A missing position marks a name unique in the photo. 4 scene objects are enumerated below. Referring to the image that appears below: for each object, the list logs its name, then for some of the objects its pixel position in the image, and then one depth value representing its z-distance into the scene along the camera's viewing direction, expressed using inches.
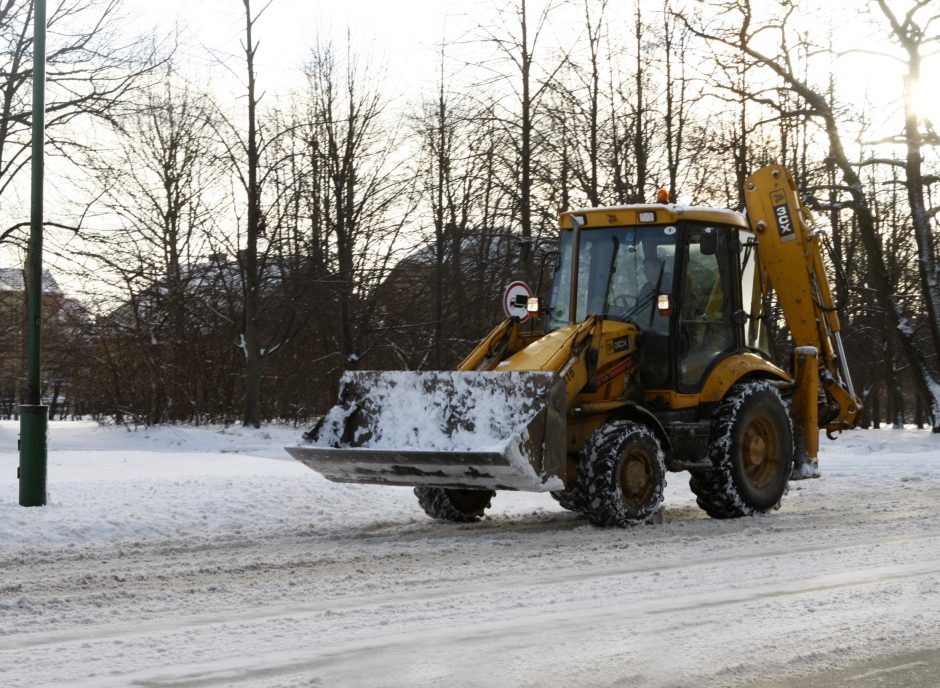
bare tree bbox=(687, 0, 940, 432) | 967.0
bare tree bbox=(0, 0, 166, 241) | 976.3
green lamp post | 418.9
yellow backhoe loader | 373.1
